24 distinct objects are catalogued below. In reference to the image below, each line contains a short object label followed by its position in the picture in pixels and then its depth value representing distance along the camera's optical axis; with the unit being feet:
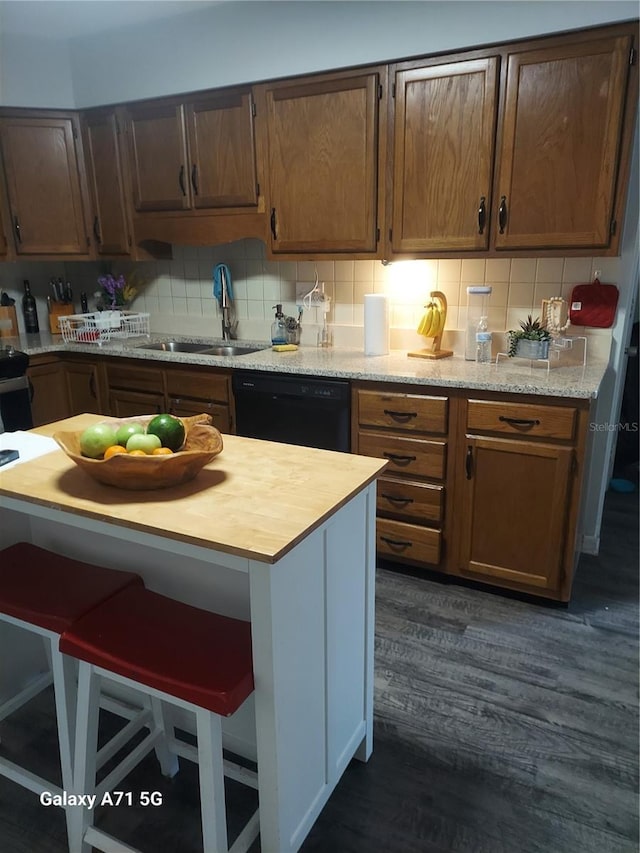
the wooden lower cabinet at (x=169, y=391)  10.11
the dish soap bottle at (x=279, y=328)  11.09
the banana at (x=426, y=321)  9.36
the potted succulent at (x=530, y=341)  8.42
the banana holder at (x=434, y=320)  9.34
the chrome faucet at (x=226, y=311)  11.51
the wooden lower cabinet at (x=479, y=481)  7.67
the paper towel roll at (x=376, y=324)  9.59
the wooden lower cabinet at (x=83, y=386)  11.51
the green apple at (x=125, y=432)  4.67
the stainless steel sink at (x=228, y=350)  11.41
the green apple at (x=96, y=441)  4.54
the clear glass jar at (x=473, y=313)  9.21
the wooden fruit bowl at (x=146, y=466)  4.27
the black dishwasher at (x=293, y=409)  8.96
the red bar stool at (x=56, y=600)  4.75
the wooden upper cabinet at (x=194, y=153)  9.77
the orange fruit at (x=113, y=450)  4.41
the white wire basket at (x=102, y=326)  11.88
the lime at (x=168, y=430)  4.70
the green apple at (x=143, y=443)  4.48
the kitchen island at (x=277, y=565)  3.95
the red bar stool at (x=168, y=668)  3.95
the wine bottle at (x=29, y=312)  12.75
